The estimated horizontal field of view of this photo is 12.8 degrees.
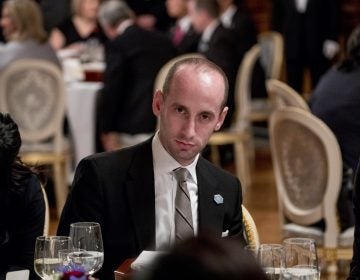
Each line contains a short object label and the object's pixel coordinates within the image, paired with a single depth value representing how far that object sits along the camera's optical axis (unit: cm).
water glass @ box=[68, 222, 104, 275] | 379
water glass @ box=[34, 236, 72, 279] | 375
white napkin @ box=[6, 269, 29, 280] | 389
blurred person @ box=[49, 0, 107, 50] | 1427
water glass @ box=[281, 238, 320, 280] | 363
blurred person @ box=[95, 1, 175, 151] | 1080
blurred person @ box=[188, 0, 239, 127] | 1207
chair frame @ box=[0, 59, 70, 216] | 1031
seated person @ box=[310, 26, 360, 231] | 722
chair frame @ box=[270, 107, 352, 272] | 674
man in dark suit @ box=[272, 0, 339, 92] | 1529
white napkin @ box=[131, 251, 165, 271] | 348
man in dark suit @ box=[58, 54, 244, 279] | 417
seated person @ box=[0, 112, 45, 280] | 452
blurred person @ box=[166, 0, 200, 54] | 1356
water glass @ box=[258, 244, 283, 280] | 356
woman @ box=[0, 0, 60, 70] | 1117
